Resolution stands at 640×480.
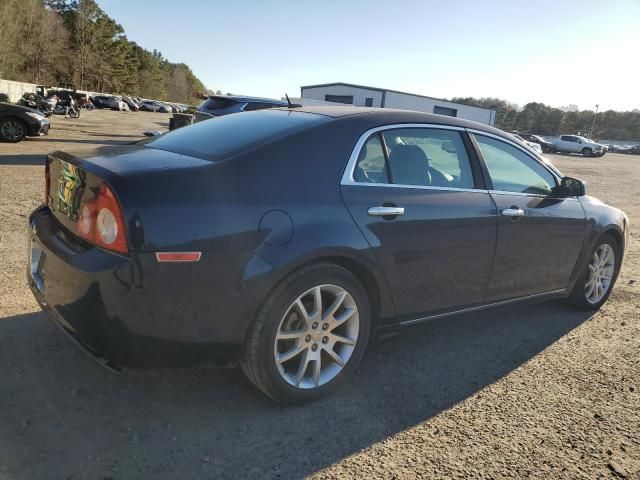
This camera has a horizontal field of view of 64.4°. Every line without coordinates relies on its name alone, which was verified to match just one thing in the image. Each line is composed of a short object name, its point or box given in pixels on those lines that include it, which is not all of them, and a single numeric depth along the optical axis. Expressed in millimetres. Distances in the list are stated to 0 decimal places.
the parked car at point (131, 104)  67000
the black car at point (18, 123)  12922
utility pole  89838
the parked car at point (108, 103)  59844
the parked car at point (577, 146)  41562
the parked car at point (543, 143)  40656
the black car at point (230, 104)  10836
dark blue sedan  2285
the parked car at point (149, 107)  73688
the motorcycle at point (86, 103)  50641
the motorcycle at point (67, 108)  32062
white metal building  40862
